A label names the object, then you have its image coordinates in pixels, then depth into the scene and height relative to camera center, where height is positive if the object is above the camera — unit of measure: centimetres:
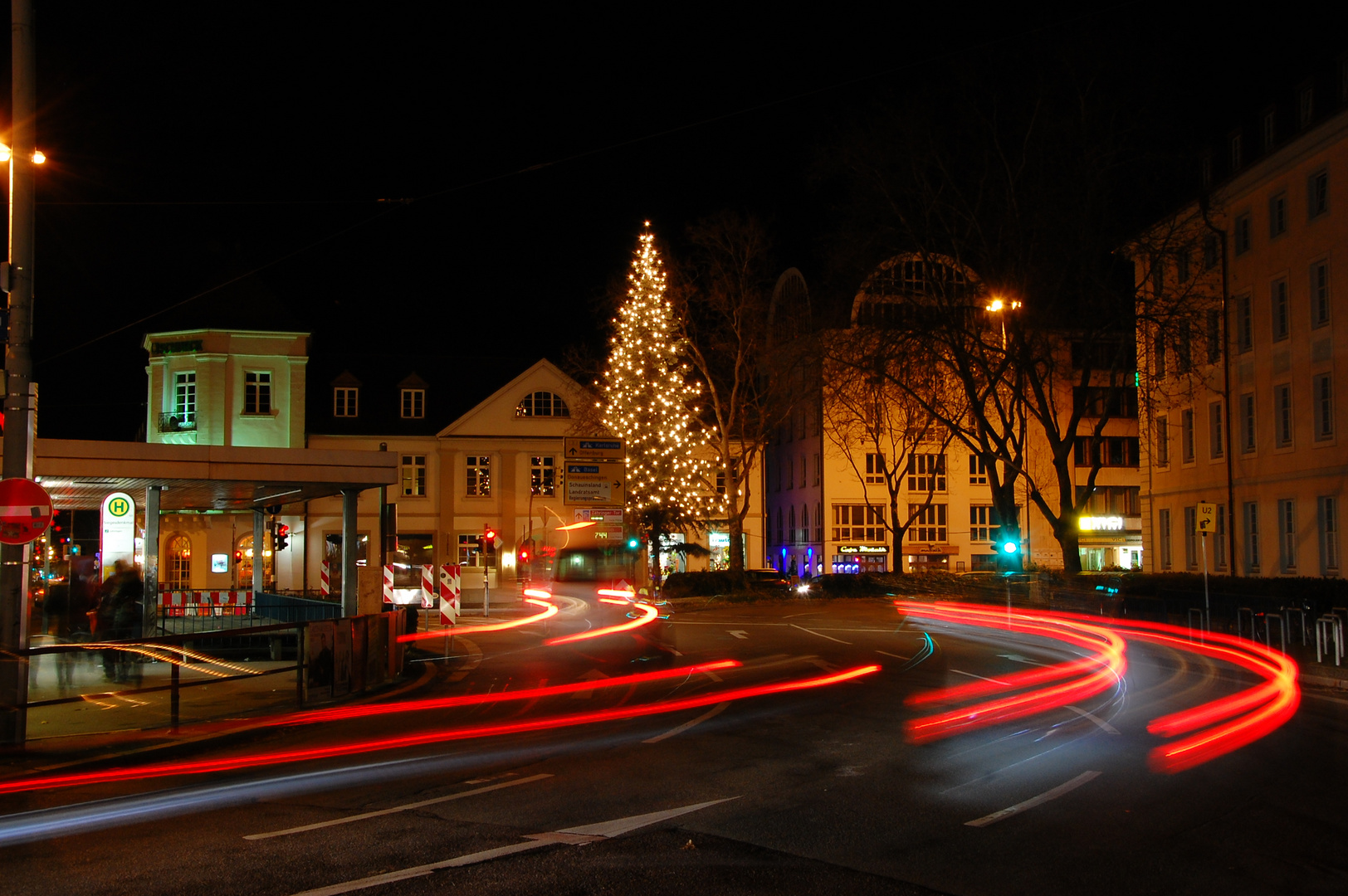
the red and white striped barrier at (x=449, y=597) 2527 -166
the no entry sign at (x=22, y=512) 1209 +14
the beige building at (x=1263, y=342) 3325 +543
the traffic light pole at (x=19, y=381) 1201 +159
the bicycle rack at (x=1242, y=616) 2364 -216
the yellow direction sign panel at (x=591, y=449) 2911 +183
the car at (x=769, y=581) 4853 -275
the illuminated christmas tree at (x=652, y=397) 4762 +511
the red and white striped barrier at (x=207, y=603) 2792 -201
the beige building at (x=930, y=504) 6750 +87
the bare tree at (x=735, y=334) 4447 +751
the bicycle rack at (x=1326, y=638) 1947 -212
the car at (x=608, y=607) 2646 -278
